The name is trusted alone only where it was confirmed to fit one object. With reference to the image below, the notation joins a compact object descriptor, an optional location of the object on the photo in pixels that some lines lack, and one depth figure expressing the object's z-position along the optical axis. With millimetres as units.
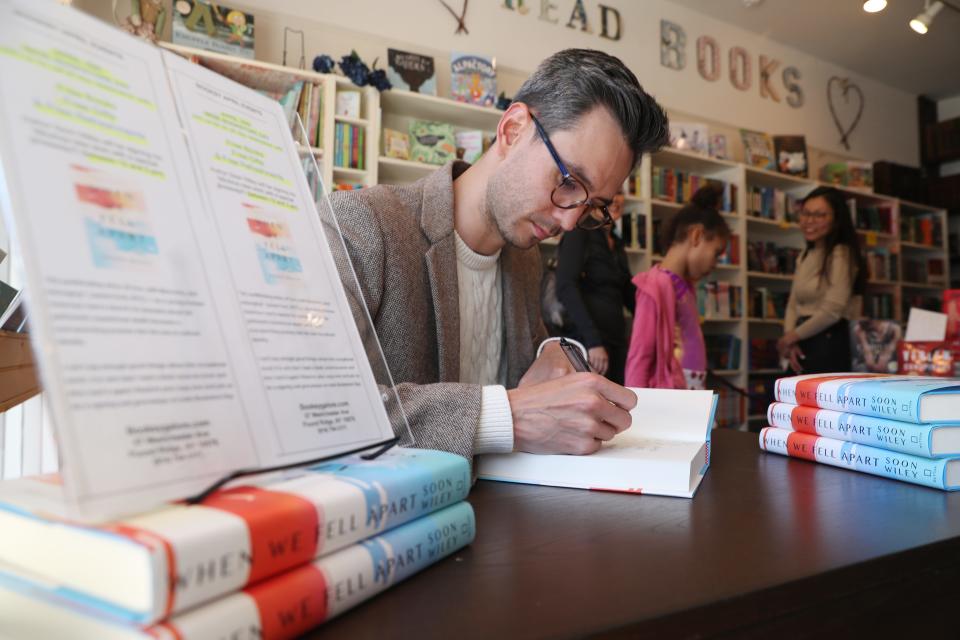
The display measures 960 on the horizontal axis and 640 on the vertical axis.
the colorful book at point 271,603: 276
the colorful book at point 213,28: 3031
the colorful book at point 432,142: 3584
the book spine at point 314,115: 3184
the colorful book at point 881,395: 743
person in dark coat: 2916
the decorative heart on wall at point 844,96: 5992
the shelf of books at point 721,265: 4566
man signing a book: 1135
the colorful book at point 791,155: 5348
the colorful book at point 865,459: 728
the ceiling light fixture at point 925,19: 3867
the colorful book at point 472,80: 3811
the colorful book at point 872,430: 739
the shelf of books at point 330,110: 3035
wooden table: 356
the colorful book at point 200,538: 265
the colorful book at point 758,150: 5258
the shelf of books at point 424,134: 3494
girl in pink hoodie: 2512
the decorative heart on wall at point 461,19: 3988
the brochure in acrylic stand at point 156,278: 307
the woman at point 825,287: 3803
